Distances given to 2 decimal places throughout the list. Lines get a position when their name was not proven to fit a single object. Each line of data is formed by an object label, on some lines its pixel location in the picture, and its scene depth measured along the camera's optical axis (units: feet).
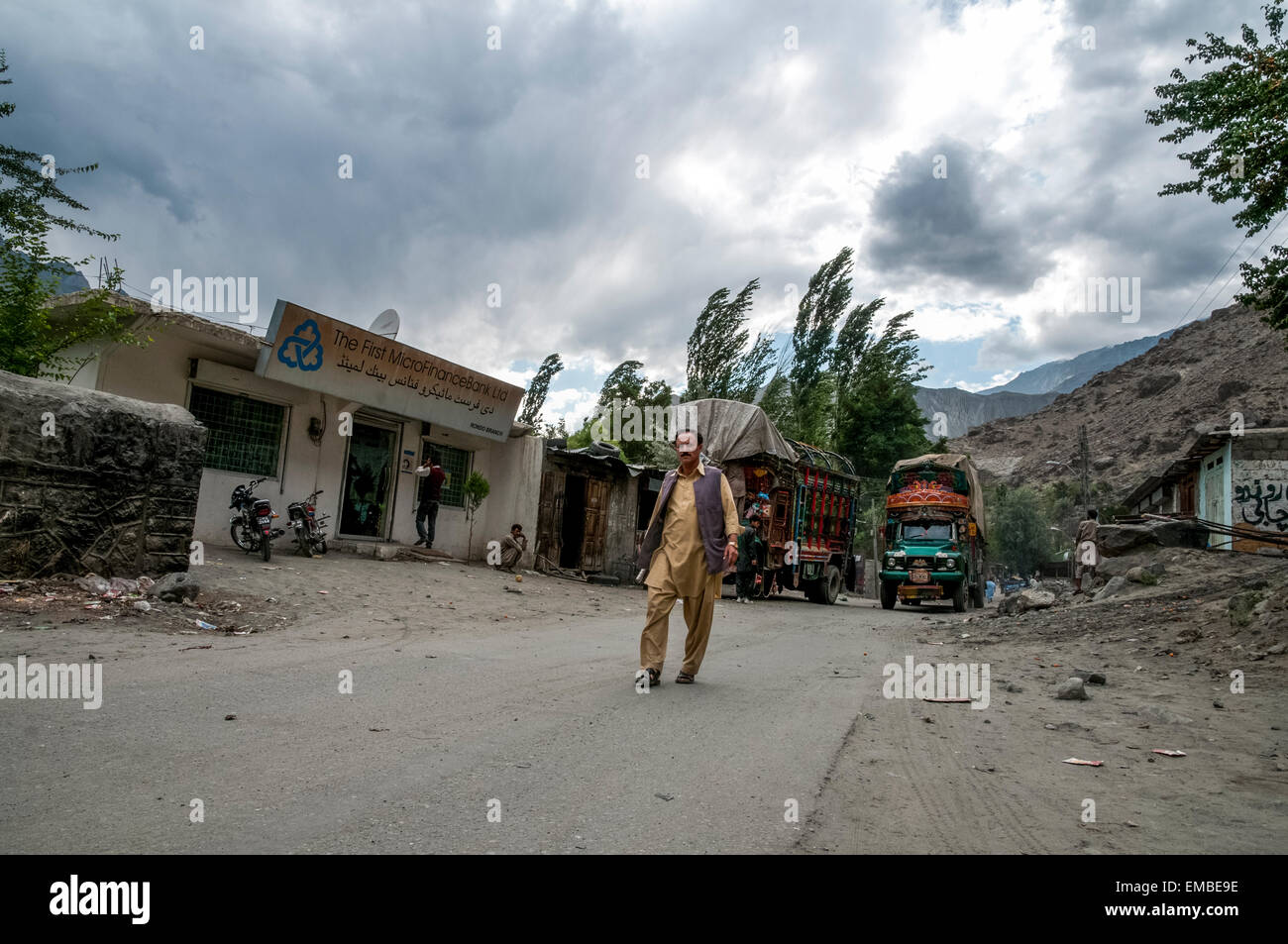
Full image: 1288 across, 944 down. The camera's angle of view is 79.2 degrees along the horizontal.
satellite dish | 49.49
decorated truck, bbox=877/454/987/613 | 65.67
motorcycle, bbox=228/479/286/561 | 38.80
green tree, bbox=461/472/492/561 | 56.39
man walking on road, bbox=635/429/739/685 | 19.61
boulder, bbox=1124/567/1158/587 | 42.32
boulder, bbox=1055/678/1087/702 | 20.67
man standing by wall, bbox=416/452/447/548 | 51.67
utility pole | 139.54
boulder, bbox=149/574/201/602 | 26.61
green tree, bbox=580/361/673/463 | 124.57
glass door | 50.55
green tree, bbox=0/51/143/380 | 30.73
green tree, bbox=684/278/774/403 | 121.49
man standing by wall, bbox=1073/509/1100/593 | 52.65
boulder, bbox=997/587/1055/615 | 48.75
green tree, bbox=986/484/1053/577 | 215.92
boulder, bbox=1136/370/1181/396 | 240.32
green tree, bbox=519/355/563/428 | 136.67
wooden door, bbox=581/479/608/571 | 64.75
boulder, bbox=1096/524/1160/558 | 49.88
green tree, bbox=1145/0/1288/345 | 28.25
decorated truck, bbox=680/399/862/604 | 60.54
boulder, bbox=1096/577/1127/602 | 43.14
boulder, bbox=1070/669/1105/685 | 23.22
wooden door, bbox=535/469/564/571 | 60.90
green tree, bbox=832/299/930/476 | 130.52
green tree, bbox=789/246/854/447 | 129.59
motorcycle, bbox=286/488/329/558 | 43.01
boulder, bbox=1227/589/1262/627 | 27.89
